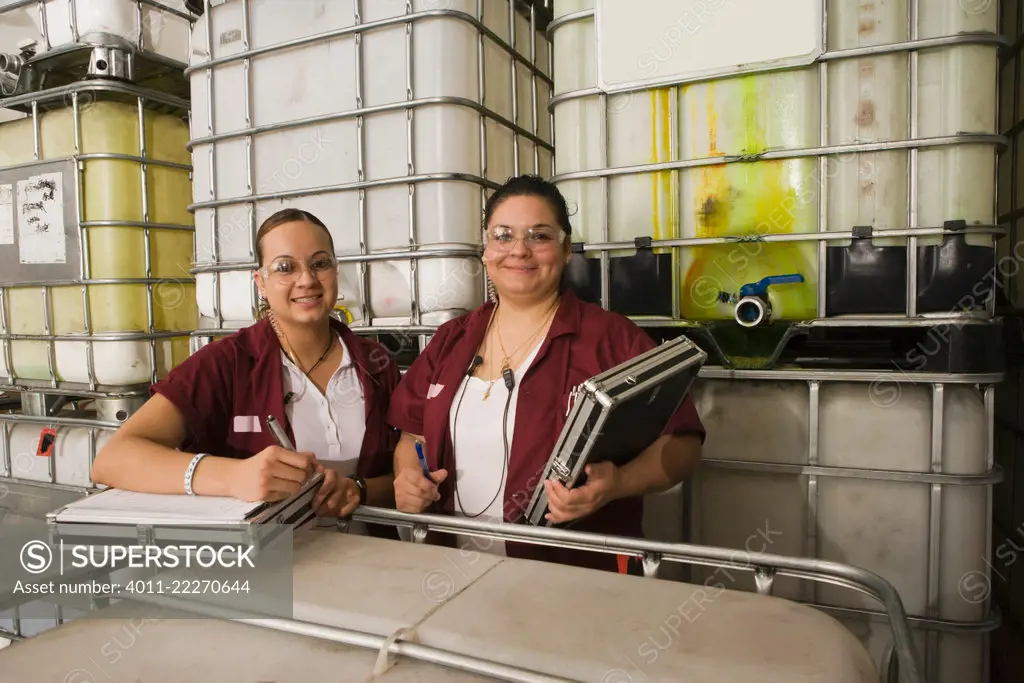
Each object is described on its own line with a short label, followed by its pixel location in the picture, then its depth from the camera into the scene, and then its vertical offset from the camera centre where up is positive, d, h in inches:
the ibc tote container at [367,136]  75.1 +22.3
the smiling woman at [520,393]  50.8 -7.2
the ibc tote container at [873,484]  55.1 -16.5
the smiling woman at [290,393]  49.8 -7.2
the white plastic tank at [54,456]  100.3 -22.7
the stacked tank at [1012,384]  78.3 -10.7
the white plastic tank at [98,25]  97.7 +46.9
